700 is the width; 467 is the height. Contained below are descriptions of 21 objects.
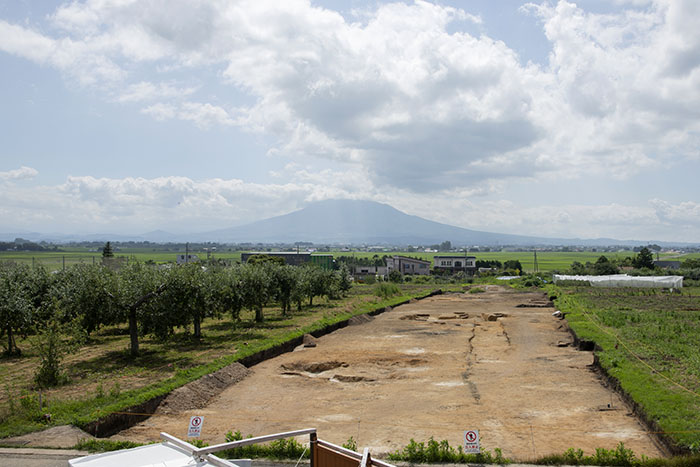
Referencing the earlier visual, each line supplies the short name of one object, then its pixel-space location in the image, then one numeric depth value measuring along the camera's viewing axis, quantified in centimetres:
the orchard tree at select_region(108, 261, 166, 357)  2178
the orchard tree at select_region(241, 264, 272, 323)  3284
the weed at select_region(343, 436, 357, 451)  1046
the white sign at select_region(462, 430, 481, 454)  952
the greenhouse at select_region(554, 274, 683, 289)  6619
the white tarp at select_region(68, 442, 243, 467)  554
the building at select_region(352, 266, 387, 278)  11762
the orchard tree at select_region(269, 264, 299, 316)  3901
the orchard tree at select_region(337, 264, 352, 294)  6056
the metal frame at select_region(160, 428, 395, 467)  550
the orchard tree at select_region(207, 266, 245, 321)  2772
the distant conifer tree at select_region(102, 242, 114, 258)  7859
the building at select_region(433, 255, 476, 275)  11956
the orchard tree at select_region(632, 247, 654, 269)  9838
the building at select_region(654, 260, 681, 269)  11117
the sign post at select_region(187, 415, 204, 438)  1029
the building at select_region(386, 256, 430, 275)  11950
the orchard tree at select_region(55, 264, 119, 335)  2184
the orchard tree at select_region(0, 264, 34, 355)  2136
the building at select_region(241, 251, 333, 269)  10389
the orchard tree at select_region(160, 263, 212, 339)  2298
